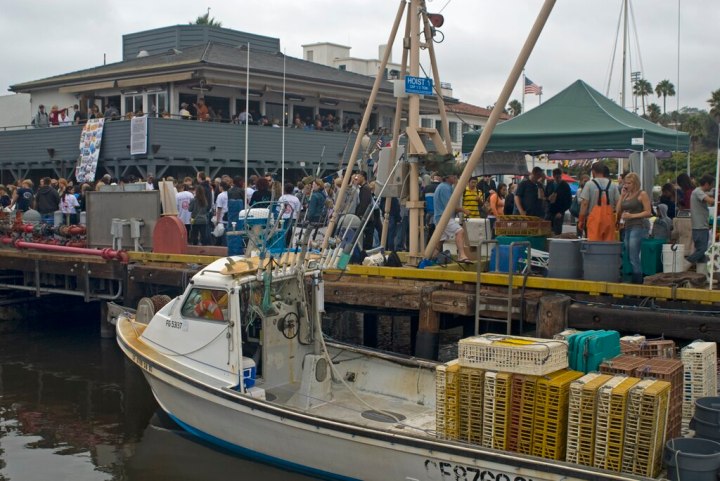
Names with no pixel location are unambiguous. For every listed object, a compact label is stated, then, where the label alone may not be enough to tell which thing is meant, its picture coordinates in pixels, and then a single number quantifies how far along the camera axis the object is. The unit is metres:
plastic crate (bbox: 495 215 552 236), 12.32
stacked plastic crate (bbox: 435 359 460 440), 7.44
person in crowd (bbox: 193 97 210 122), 27.09
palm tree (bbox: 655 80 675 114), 72.94
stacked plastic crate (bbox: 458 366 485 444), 7.33
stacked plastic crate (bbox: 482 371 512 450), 7.15
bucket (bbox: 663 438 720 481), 6.34
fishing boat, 8.60
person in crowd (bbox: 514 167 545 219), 14.05
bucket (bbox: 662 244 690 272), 10.86
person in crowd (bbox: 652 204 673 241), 12.24
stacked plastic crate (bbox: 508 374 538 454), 7.07
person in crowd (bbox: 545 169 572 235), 14.91
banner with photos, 27.45
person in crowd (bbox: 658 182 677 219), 14.92
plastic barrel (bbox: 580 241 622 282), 10.60
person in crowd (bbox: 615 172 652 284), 10.77
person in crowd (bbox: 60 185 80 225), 19.56
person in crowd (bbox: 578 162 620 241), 10.98
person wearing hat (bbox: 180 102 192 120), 26.55
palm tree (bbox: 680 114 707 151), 52.92
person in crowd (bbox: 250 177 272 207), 15.63
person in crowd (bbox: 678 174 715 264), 11.17
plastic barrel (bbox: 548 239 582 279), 10.98
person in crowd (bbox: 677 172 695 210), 14.27
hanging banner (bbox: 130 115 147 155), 25.77
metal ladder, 10.28
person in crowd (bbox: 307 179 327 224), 14.49
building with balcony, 26.88
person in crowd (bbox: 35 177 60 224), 19.69
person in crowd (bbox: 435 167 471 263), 12.77
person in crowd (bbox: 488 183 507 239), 17.30
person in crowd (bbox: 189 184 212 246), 16.55
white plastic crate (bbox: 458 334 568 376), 7.05
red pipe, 15.55
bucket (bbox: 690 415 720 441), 6.96
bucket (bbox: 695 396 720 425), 6.99
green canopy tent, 11.96
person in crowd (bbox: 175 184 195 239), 17.01
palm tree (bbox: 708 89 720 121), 48.90
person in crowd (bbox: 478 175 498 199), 21.27
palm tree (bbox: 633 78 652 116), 74.87
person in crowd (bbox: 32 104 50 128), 31.27
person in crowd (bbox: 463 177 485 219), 16.00
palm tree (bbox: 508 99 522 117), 73.69
